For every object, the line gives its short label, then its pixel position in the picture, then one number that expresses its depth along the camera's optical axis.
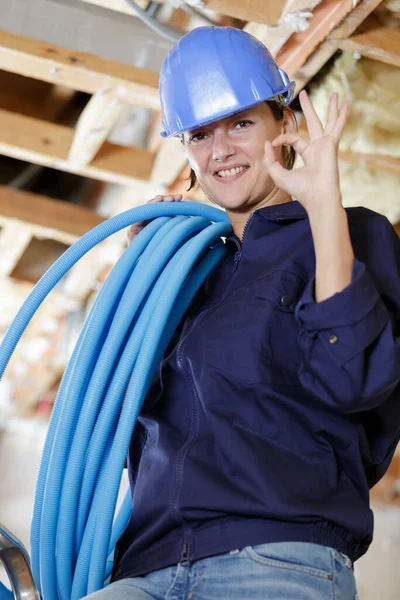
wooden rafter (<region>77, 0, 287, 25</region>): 2.17
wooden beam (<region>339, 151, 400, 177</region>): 2.84
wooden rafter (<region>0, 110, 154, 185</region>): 3.09
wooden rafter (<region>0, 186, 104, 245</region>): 3.63
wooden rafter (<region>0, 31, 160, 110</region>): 2.53
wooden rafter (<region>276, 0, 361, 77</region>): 2.19
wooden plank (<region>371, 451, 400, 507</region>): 5.27
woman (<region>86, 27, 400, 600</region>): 1.20
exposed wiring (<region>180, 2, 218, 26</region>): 2.21
